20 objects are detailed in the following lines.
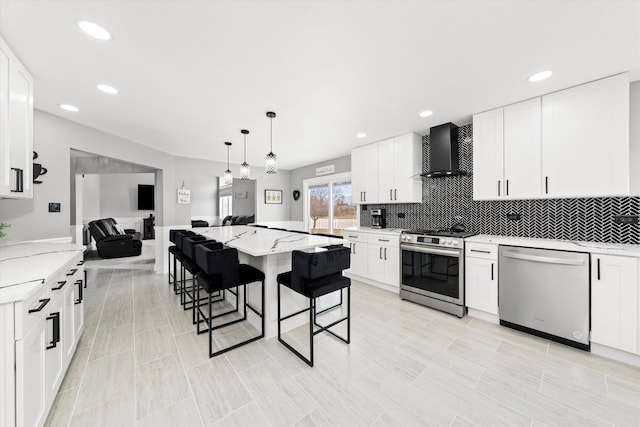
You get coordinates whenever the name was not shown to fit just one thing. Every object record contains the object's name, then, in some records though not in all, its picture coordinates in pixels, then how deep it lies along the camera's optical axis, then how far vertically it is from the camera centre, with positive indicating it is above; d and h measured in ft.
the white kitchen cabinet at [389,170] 12.38 +2.36
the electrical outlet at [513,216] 9.61 -0.18
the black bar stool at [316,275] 6.28 -1.74
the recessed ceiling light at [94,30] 5.06 +4.05
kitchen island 7.37 -1.71
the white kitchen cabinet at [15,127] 5.64 +2.28
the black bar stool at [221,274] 6.67 -1.83
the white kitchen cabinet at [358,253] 13.28 -2.33
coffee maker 14.42 -0.35
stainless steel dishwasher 7.03 -2.61
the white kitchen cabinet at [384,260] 11.75 -2.46
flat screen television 28.53 +2.07
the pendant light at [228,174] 14.49 +2.39
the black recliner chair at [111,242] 19.60 -2.45
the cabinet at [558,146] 7.09 +2.28
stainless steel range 9.37 -2.41
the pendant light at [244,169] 11.97 +2.25
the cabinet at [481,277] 8.65 -2.46
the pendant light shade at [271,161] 9.81 +2.20
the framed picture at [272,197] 21.81 +1.48
